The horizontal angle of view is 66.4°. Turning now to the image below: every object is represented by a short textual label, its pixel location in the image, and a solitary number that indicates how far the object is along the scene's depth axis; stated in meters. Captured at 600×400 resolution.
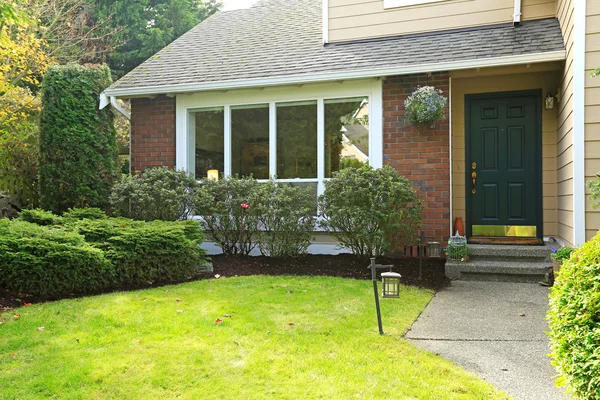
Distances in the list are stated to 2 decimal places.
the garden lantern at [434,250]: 6.70
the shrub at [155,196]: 6.86
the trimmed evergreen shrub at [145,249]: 5.05
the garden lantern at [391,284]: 3.63
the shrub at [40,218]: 6.03
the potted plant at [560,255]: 5.02
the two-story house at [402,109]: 6.65
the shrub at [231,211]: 6.60
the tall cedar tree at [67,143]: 8.02
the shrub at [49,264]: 4.43
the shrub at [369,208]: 5.97
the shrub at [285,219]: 6.39
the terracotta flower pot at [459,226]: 7.01
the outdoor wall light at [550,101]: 6.61
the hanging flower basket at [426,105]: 6.40
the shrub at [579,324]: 1.81
